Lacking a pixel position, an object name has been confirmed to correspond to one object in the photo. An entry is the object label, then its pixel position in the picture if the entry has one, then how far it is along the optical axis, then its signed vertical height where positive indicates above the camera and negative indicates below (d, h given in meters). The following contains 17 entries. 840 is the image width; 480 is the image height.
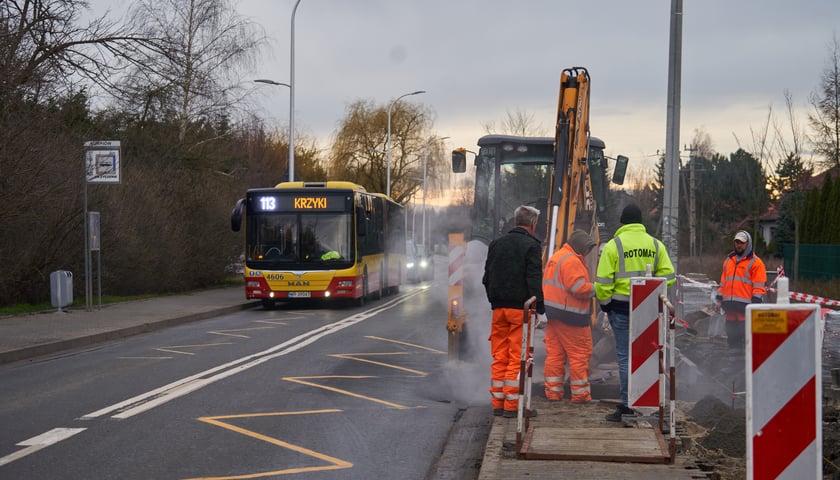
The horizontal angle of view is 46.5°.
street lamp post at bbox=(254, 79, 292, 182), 33.88 +3.27
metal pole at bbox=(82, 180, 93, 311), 20.77 -1.33
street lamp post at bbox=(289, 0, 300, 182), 34.38 +3.87
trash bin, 19.88 -1.18
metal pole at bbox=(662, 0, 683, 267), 15.07 +1.30
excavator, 11.39 +0.51
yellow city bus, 23.92 -0.35
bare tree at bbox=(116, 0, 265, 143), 27.06 +4.89
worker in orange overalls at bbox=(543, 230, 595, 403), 9.02 -0.87
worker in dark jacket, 8.61 -0.60
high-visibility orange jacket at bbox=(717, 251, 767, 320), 12.27 -0.74
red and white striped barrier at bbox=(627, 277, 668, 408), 8.08 -0.99
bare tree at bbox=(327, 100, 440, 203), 68.62 +5.70
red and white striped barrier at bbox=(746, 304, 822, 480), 4.35 -0.75
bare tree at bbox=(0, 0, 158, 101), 16.22 +3.43
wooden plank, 6.63 -1.57
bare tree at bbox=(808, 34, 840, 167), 36.81 +3.77
